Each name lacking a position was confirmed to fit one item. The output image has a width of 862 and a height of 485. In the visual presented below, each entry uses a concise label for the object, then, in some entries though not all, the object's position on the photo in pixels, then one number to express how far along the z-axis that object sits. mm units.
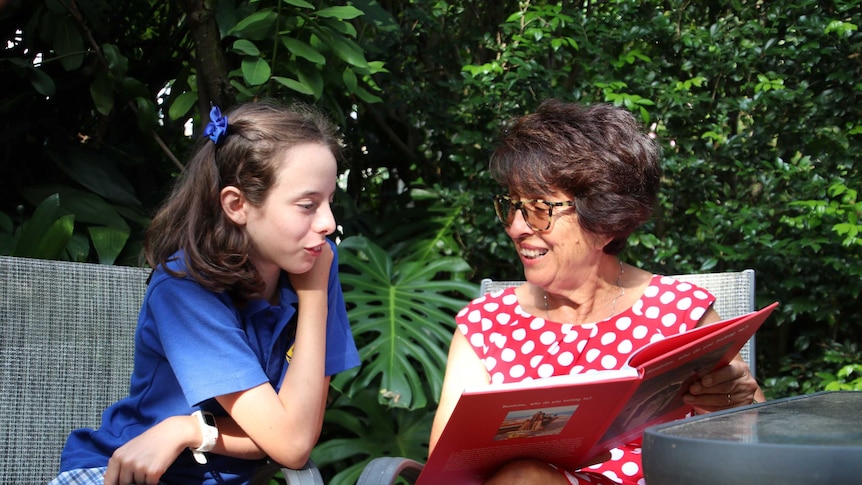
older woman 2047
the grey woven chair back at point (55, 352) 1938
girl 1725
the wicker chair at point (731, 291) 2365
